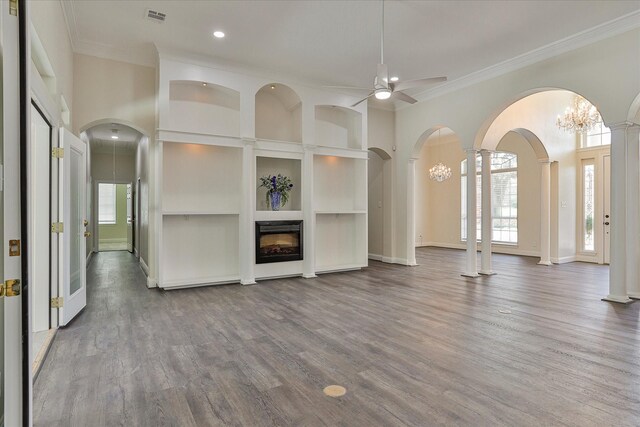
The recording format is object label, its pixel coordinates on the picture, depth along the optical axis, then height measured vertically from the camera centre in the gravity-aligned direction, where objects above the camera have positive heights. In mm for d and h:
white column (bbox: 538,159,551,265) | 8500 +142
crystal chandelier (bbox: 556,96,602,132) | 7008 +1899
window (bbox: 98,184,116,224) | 13985 +428
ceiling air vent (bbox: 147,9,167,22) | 4539 +2509
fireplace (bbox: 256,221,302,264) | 6359 -478
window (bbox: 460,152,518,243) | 10539 +504
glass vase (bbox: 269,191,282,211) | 6652 +262
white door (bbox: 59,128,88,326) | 3871 -142
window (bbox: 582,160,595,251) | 8797 +278
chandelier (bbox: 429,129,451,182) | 10859 +1250
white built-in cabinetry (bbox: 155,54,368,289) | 5859 +837
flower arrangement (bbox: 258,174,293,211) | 6660 +483
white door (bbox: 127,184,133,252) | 11340 -169
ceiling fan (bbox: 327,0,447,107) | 4383 +1590
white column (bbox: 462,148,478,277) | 6797 -53
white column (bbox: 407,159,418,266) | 8133 +116
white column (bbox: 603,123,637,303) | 4859 -1
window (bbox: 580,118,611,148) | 8523 +1836
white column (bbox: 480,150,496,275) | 6953 -17
